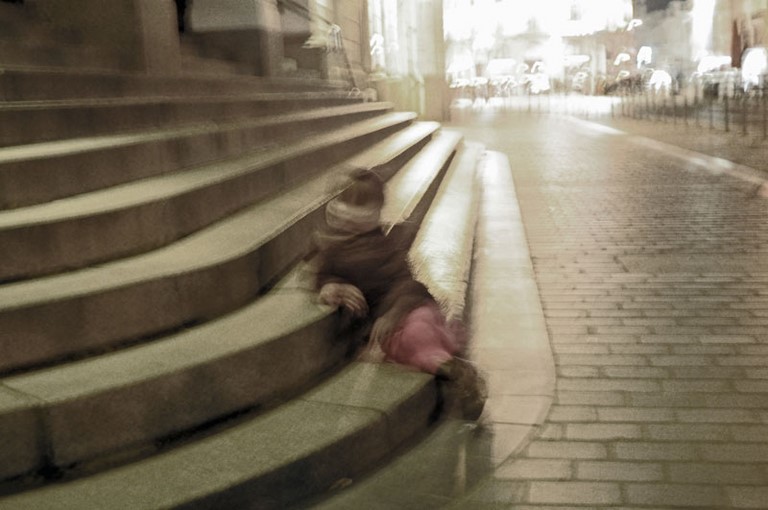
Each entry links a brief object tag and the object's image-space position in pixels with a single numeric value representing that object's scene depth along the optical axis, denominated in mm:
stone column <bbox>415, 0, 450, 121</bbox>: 24516
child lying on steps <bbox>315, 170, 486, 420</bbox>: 3877
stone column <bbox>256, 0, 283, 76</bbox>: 12016
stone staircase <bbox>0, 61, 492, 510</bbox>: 3031
